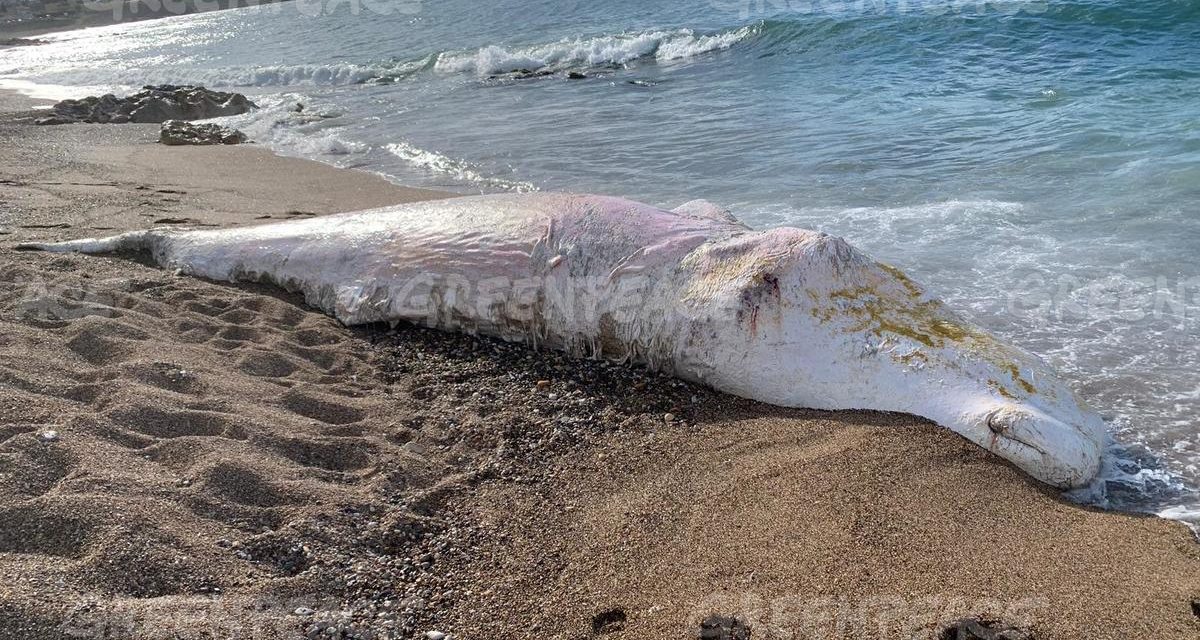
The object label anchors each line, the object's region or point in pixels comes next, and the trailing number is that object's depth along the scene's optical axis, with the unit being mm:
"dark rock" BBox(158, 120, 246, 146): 10625
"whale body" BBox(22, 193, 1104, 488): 3621
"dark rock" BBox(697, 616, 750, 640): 2504
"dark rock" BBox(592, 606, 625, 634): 2604
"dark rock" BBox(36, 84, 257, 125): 12203
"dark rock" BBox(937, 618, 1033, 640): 2471
